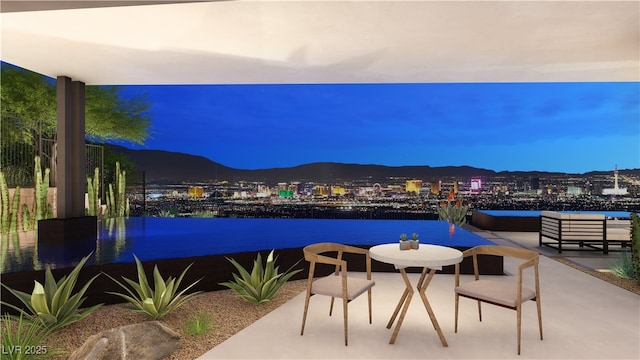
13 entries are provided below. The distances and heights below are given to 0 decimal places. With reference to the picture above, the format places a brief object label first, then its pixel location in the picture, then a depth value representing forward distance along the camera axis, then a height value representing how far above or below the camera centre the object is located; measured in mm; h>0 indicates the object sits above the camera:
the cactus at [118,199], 9711 -365
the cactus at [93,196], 8117 -212
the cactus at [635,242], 4383 -782
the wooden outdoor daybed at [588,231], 6715 -975
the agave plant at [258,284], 3662 -1100
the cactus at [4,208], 6484 -387
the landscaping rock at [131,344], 2363 -1158
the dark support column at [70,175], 5355 +208
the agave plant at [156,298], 3191 -1073
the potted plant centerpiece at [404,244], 3203 -567
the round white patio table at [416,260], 2789 -635
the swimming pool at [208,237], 4168 -877
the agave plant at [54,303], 2848 -1007
